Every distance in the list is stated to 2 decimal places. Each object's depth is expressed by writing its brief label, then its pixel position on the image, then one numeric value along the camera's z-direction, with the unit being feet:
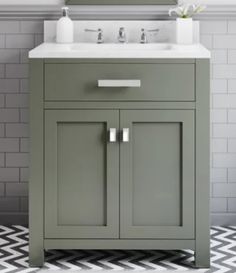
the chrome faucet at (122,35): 11.71
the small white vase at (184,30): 11.49
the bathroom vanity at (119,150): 9.77
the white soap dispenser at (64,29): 11.49
